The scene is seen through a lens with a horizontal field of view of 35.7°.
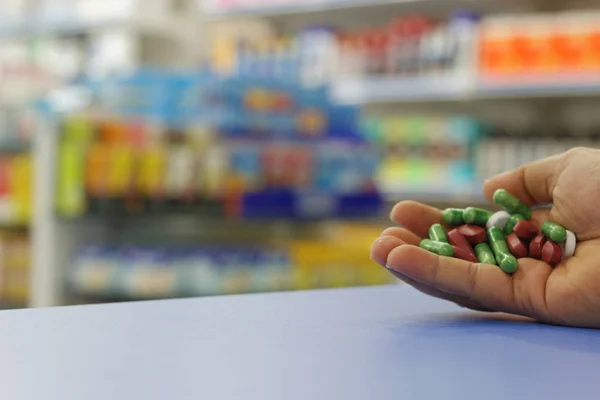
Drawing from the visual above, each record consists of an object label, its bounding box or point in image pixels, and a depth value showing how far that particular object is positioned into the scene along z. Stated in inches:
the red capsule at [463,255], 37.4
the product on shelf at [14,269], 138.8
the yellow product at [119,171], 112.3
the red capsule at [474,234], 38.5
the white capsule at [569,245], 36.6
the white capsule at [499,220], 38.6
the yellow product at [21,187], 127.3
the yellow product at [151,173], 113.4
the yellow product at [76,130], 117.1
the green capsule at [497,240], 37.4
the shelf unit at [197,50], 117.0
